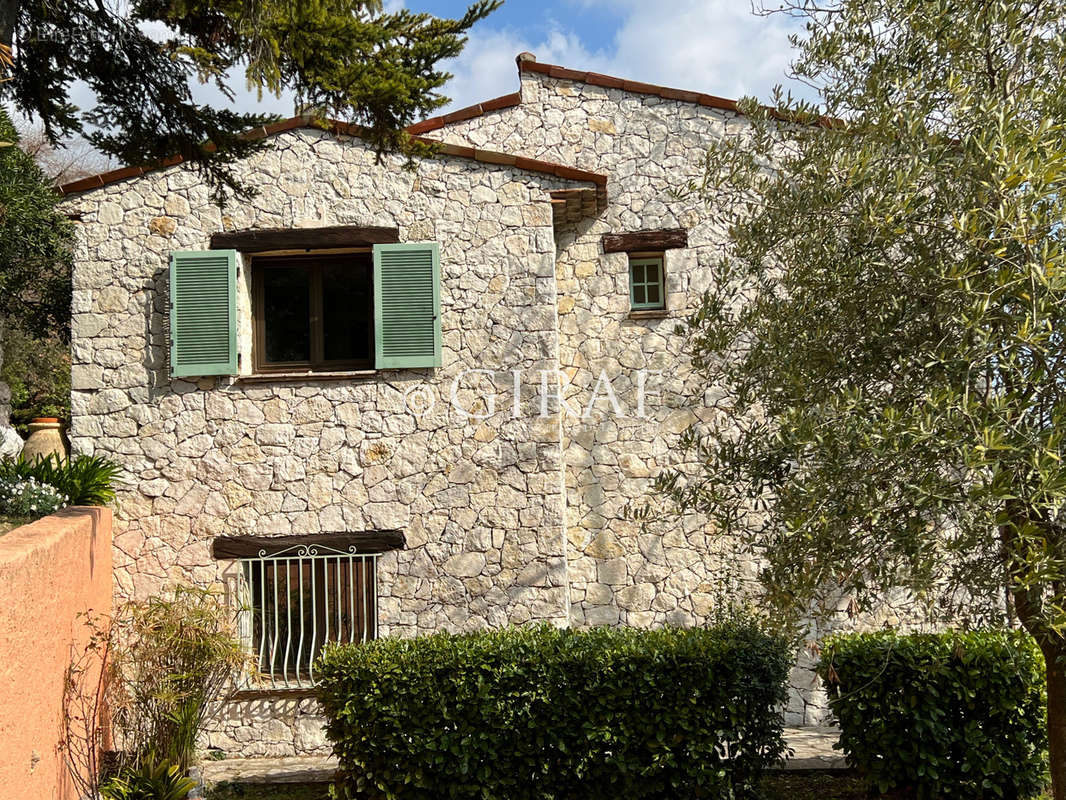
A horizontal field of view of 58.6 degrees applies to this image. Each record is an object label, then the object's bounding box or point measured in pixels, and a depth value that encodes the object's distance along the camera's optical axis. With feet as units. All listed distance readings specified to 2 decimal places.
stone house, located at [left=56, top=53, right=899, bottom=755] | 27.63
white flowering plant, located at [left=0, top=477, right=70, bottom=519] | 22.86
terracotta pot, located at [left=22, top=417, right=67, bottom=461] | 31.58
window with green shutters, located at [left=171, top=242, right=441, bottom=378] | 27.89
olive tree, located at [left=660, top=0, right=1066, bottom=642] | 12.23
